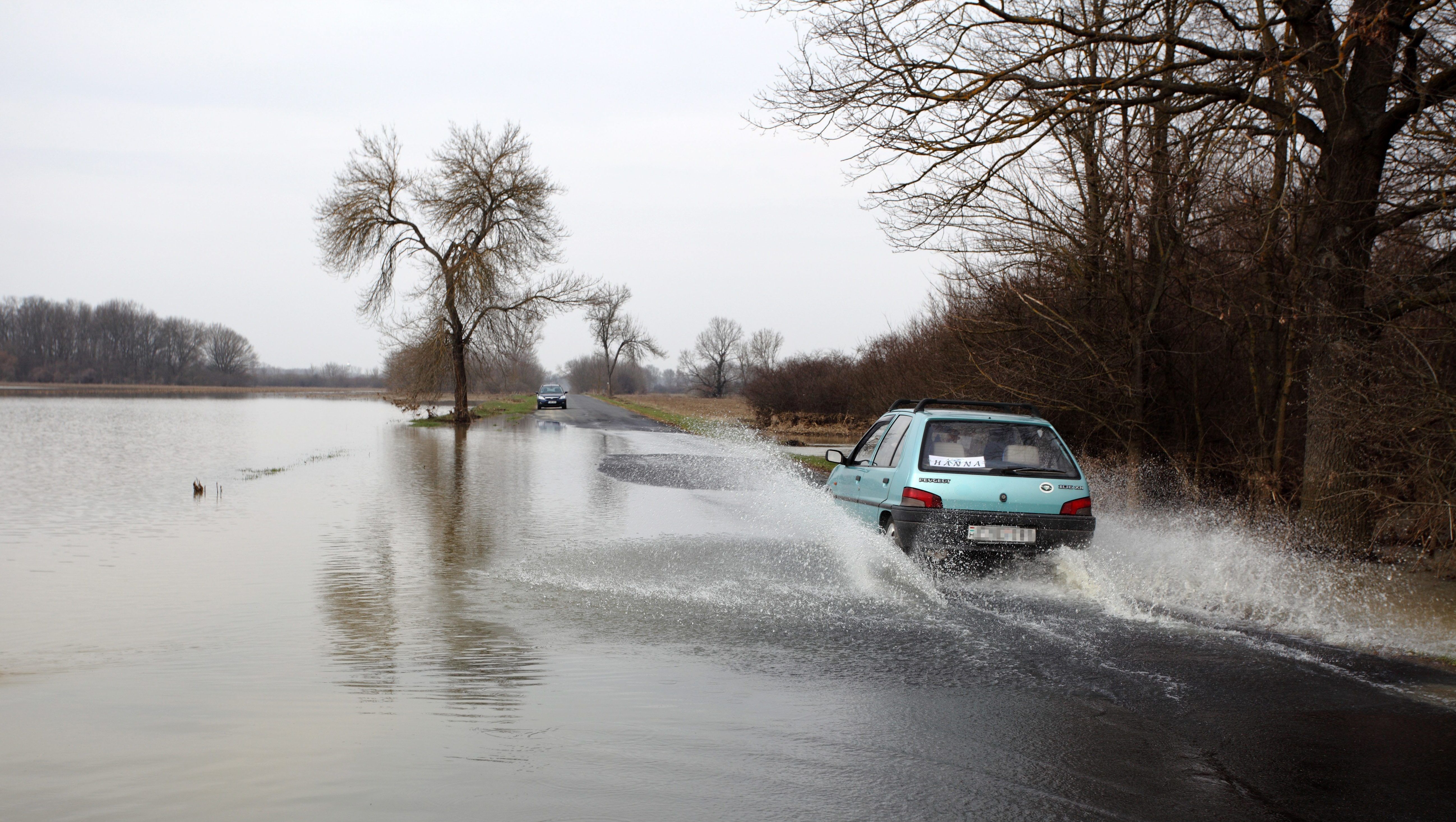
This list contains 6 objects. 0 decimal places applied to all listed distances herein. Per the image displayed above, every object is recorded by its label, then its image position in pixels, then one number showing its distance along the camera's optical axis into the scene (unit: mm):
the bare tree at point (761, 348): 117062
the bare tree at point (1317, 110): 9289
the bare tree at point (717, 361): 118875
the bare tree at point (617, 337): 121812
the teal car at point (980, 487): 8914
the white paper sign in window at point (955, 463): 9172
